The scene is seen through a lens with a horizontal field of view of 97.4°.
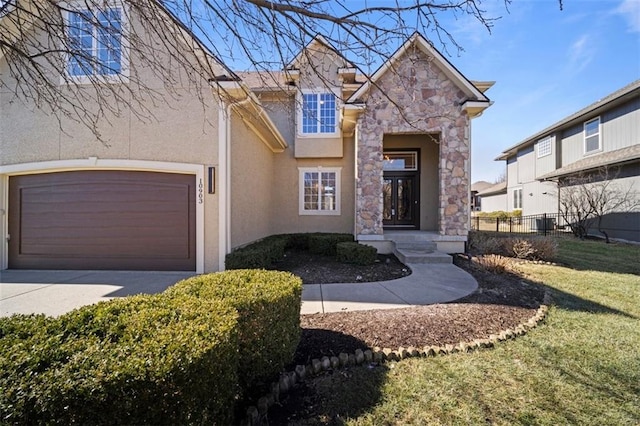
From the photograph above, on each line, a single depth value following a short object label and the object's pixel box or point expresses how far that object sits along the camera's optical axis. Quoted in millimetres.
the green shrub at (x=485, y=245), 9211
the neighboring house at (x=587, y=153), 13484
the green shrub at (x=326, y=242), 9781
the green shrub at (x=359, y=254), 7992
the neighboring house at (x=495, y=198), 27375
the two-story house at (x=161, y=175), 7113
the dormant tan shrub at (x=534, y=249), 8475
